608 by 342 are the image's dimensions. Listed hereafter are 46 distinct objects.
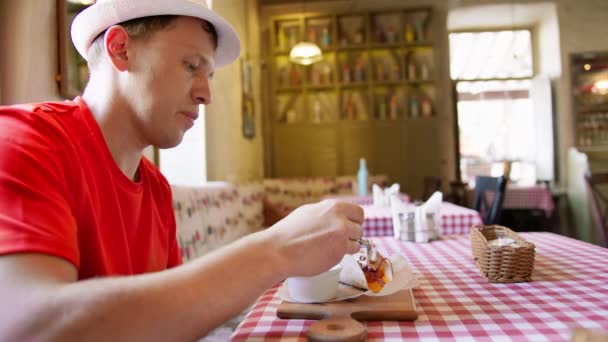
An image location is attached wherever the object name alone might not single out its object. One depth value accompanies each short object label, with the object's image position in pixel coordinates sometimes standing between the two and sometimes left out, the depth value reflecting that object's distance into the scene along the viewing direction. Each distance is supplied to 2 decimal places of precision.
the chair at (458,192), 5.55
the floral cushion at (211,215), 2.53
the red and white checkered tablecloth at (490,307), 0.71
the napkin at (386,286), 0.88
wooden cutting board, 0.69
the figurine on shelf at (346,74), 6.46
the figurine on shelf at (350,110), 6.55
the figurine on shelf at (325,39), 6.50
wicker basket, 1.00
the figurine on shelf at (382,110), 6.47
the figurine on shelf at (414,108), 6.41
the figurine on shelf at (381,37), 6.45
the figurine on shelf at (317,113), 6.60
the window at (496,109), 6.77
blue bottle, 4.15
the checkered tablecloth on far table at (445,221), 2.09
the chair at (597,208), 2.53
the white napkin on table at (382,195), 2.93
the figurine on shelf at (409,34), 6.36
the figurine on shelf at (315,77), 6.56
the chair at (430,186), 4.94
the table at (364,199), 3.51
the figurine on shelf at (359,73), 6.44
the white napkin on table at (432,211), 1.69
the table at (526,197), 5.39
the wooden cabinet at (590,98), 6.14
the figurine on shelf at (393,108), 6.45
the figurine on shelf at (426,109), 6.40
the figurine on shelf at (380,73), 6.45
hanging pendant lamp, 5.42
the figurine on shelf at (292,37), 6.70
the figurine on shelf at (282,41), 6.64
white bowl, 0.85
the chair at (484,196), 2.96
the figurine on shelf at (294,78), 6.60
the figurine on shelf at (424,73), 6.41
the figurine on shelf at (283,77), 6.66
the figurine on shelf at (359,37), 6.47
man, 0.54
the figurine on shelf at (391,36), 6.38
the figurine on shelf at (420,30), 6.37
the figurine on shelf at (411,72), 6.40
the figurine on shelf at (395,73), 6.43
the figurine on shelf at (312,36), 6.57
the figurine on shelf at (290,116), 6.67
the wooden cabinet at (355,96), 6.42
